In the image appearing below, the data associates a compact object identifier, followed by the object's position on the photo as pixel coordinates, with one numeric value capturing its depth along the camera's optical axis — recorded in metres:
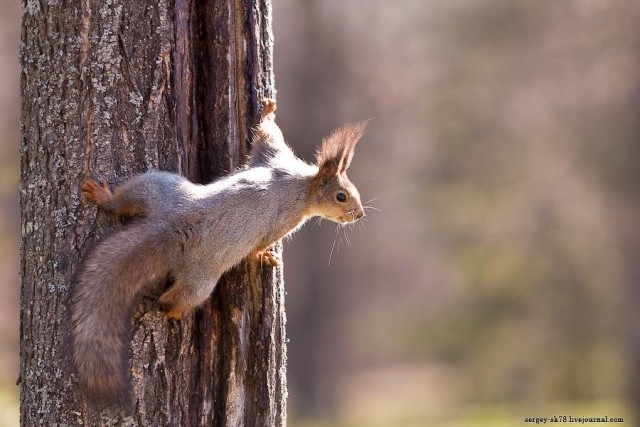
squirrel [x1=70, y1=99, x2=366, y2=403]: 5.85
